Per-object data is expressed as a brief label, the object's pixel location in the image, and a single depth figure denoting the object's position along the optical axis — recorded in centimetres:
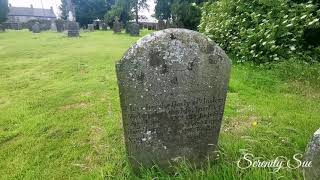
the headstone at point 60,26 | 2133
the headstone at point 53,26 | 2459
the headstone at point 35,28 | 2067
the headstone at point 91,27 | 2308
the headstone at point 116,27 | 1832
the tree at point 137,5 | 2876
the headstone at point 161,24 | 1656
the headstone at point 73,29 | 1521
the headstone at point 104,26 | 2419
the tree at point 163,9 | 2306
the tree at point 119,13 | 2366
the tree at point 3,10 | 2477
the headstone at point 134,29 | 1654
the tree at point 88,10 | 2795
